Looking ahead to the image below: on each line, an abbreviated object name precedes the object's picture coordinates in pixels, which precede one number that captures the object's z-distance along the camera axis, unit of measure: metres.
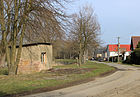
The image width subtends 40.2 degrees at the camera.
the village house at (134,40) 60.67
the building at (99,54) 128.12
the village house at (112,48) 106.01
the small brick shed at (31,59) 19.44
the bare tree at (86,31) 37.78
